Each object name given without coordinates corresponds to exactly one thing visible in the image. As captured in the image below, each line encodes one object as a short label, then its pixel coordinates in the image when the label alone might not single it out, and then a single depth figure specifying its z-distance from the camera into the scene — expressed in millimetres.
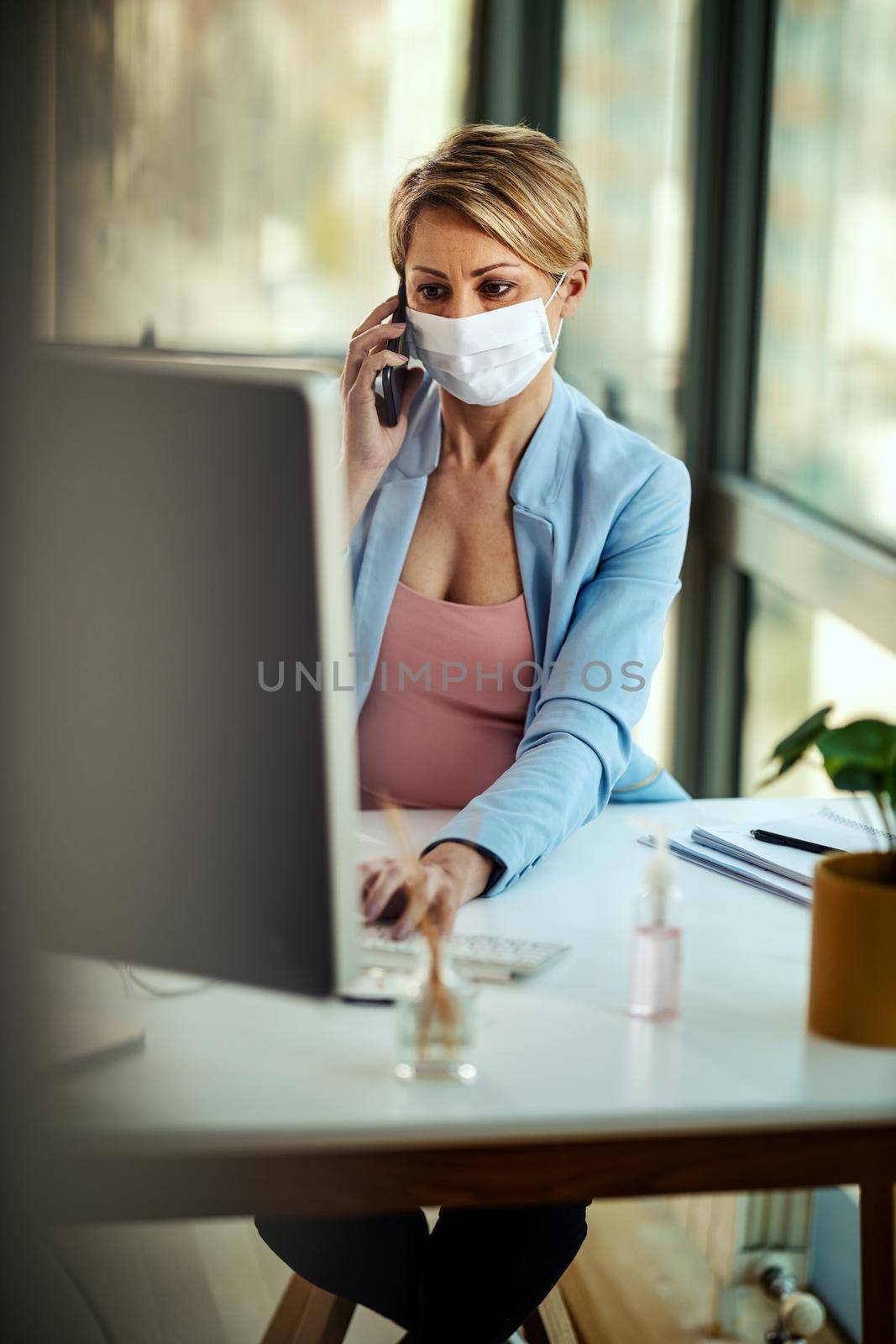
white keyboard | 2701
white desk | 2451
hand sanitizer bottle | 2619
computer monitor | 2365
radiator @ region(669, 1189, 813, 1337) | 3526
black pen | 2993
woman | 3282
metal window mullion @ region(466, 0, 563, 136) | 6631
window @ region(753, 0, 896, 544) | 4577
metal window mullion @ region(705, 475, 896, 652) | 4387
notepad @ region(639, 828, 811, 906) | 2905
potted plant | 2555
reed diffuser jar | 2514
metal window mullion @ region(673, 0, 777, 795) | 5645
